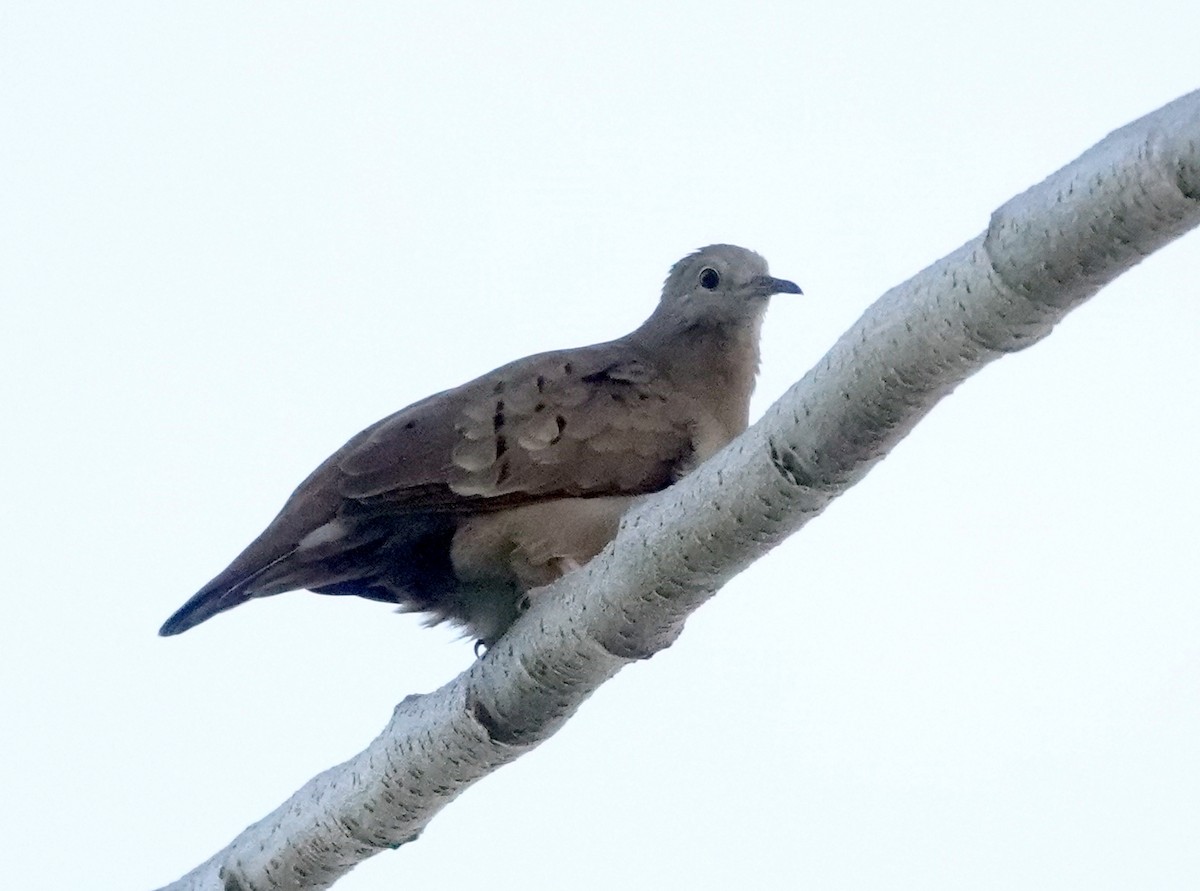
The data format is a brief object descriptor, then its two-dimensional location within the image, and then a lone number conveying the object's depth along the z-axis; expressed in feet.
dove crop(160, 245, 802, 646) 31.19
